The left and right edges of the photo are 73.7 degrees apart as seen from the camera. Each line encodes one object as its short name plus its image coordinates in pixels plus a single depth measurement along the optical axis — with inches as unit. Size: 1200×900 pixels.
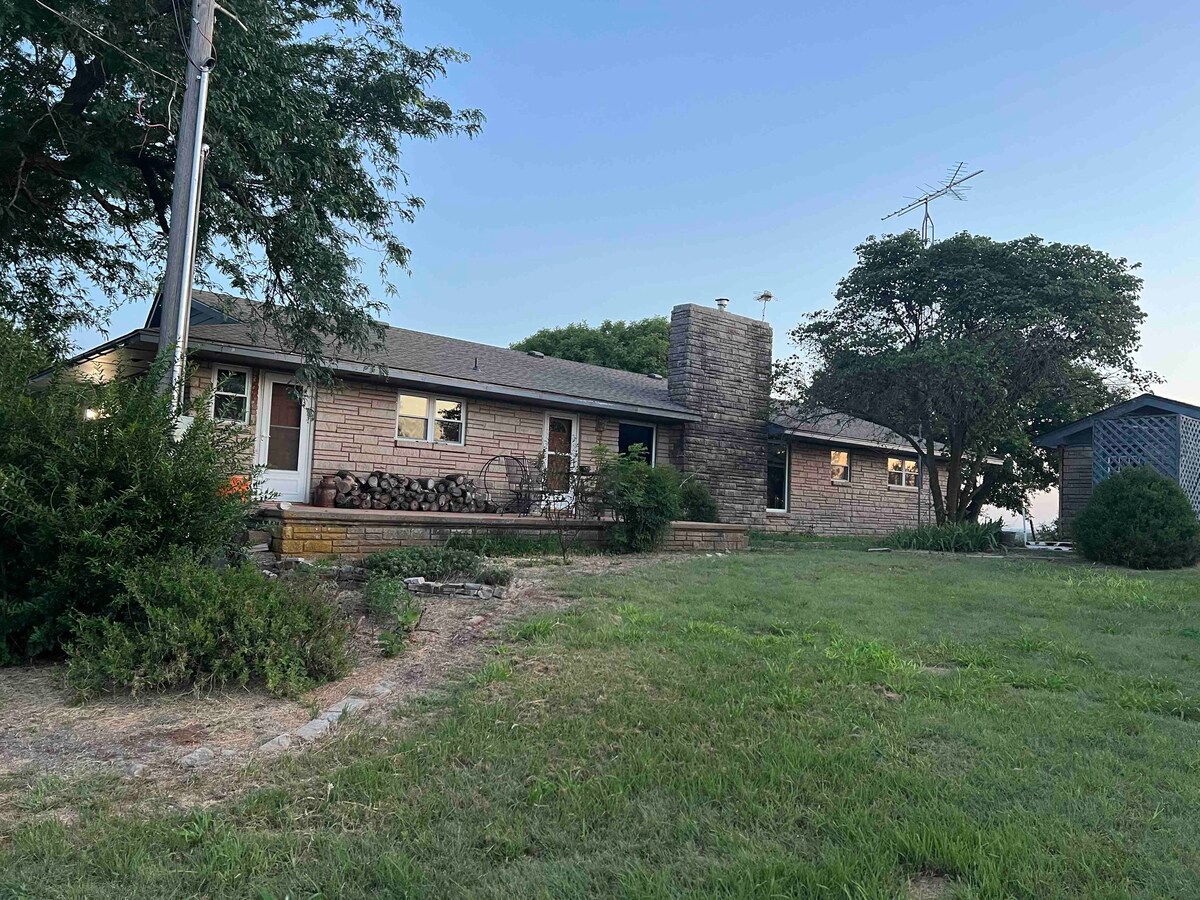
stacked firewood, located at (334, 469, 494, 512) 460.4
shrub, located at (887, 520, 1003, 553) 535.2
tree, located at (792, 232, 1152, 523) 589.9
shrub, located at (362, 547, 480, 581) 286.0
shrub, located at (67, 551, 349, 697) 159.0
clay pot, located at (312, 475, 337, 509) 449.8
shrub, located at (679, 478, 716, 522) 598.5
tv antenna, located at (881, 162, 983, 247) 704.4
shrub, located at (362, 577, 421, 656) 193.3
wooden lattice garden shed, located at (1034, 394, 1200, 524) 536.1
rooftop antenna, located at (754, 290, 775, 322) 798.5
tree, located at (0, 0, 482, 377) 326.6
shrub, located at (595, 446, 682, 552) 412.8
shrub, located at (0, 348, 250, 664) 175.6
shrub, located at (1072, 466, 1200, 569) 433.7
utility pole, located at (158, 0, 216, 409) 222.7
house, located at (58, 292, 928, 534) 458.3
